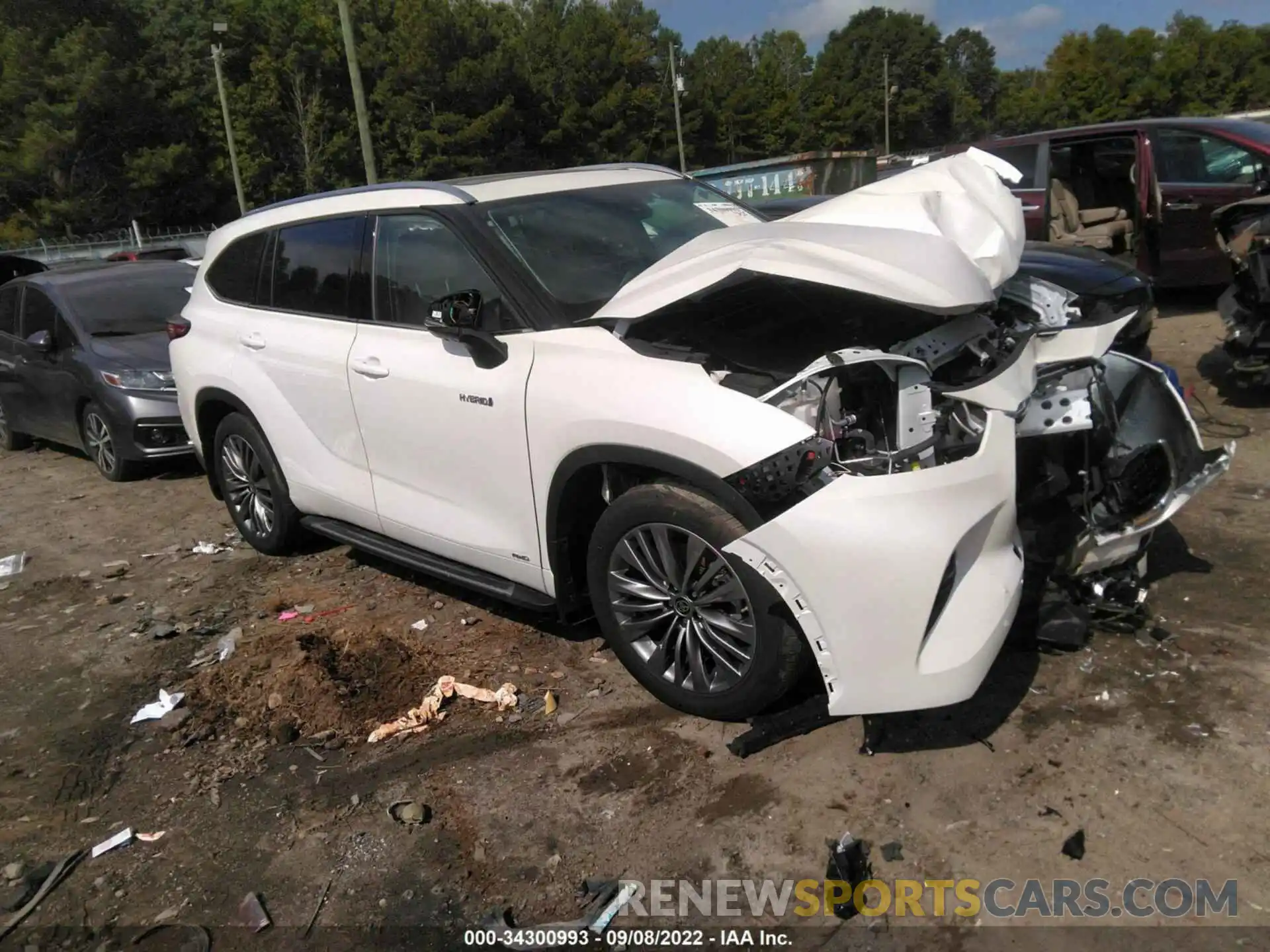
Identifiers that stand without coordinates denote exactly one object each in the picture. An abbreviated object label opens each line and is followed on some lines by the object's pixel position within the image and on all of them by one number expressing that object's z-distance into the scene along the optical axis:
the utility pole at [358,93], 17.47
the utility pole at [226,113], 34.50
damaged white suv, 2.95
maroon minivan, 8.45
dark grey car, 7.98
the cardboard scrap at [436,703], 3.88
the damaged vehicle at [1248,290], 6.05
